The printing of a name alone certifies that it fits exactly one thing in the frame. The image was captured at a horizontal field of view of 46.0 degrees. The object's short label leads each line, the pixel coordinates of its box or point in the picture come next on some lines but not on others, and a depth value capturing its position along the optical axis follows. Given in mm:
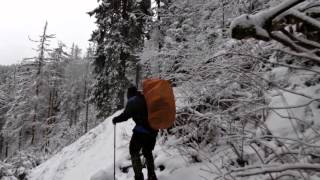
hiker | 6434
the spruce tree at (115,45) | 21516
